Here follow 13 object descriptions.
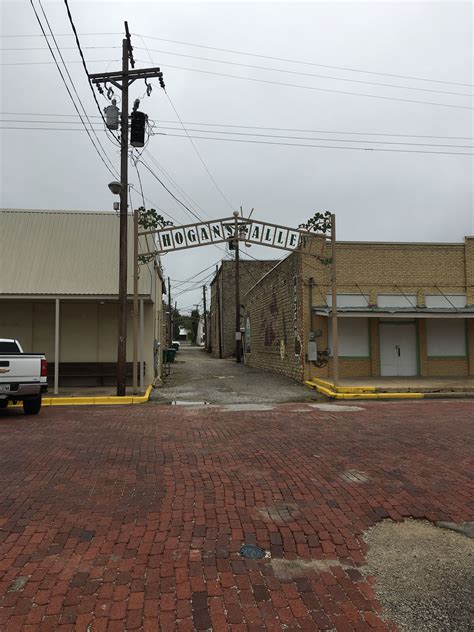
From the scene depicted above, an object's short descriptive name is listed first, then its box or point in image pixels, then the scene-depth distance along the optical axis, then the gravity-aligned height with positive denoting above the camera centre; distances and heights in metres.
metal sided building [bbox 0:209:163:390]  16.12 +1.73
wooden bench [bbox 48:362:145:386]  17.19 -1.22
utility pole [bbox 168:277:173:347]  48.99 +3.52
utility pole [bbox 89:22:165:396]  14.24 +5.34
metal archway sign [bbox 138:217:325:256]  14.92 +3.36
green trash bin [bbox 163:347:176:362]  23.46 -0.76
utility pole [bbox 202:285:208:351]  67.66 +6.13
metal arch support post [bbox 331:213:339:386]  15.23 +1.10
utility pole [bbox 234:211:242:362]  31.06 +0.42
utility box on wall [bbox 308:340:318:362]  17.50 -0.48
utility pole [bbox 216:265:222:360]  42.84 +2.21
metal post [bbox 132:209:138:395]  14.42 +1.21
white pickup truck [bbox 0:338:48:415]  10.46 -0.82
